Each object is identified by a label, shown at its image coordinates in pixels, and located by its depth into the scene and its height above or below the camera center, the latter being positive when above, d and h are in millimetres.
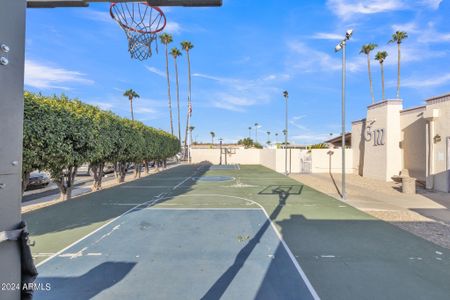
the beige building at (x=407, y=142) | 15711 +1038
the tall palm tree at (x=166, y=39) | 43412 +18415
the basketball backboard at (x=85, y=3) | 2227 +1257
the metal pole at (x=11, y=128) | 1261 +111
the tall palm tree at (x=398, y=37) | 33531 +14811
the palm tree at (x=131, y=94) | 58688 +12661
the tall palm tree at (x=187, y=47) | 47344 +18674
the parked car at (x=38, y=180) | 17969 -1960
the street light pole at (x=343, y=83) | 12572 +3488
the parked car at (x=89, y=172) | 27638 -1978
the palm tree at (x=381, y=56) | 38334 +14161
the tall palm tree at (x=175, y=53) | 47291 +17460
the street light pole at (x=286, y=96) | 25806 +5804
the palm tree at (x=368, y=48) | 40781 +16301
